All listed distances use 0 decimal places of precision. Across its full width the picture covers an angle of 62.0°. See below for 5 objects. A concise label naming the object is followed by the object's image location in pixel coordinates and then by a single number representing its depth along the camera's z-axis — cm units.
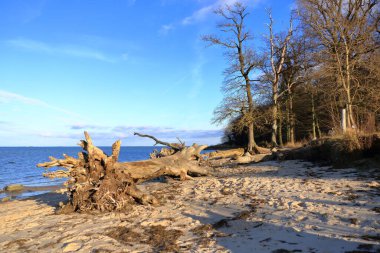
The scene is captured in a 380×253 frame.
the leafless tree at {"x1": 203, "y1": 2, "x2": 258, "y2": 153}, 2330
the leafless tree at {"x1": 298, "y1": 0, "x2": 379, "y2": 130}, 1736
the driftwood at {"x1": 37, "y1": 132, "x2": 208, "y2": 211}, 773
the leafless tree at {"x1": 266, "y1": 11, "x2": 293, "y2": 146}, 2416
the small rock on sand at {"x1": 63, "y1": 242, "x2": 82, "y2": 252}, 509
